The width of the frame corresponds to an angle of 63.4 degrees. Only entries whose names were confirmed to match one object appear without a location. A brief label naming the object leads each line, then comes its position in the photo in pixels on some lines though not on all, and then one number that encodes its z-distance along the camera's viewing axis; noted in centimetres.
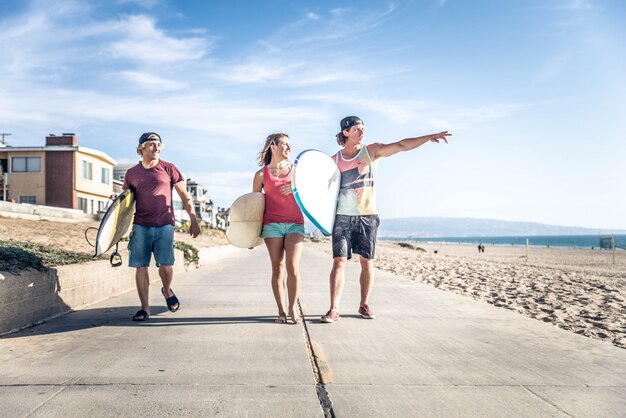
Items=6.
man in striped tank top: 553
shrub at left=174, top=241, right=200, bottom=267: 1390
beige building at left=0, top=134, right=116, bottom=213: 3906
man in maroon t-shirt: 557
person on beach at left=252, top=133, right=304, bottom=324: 536
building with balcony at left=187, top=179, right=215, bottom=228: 9119
